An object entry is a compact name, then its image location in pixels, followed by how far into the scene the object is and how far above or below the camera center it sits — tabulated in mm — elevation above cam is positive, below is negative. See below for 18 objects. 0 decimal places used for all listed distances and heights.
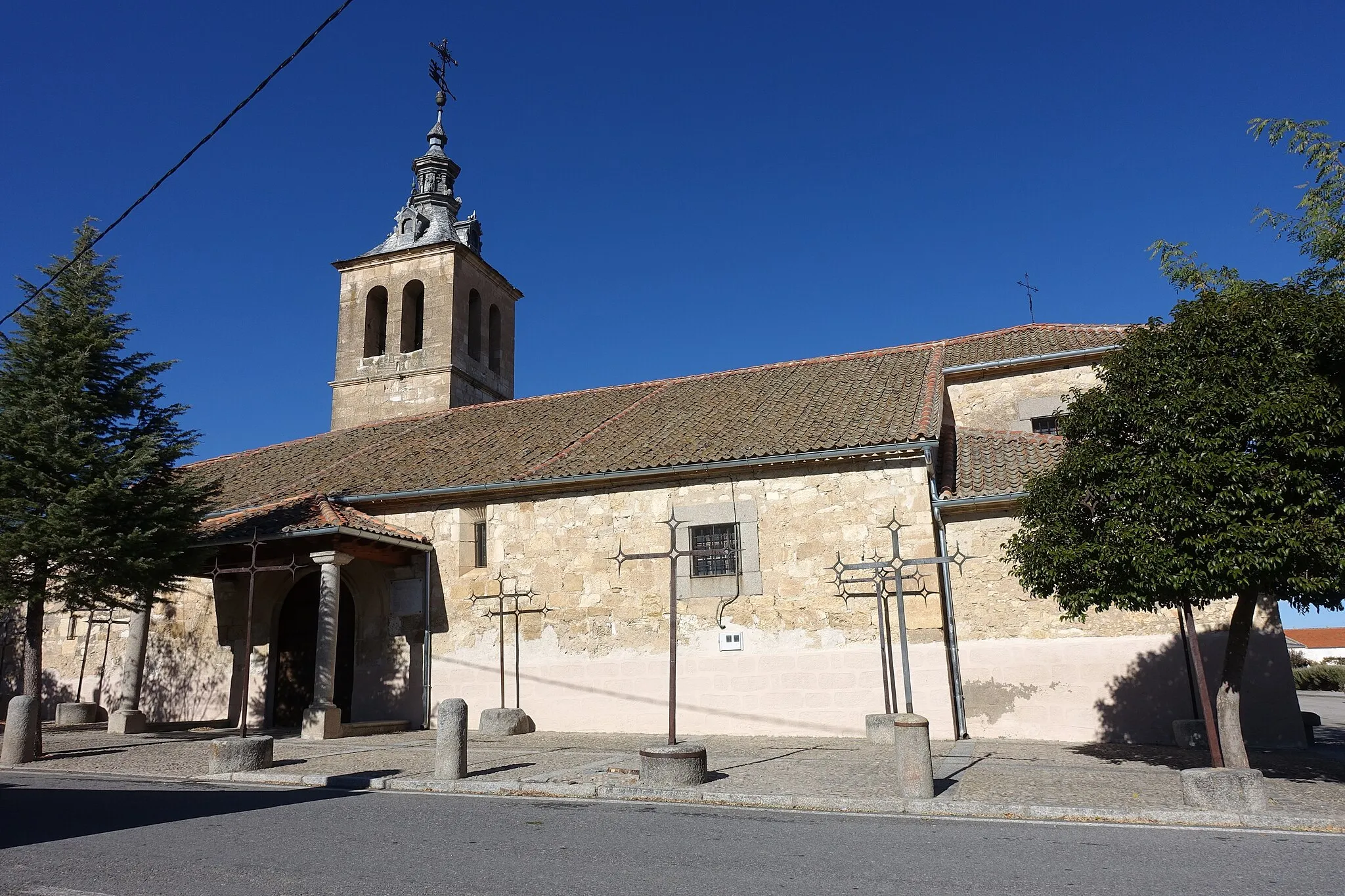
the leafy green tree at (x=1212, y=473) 7652 +1331
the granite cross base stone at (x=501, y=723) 13836 -1224
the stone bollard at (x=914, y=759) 7586 -1099
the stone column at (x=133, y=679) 15039 -403
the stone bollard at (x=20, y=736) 11719 -1008
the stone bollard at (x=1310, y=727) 11734 -1458
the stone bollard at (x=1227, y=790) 6848 -1308
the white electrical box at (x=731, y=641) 13492 -68
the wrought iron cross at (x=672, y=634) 9016 +42
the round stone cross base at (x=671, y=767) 8359 -1203
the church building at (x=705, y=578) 12531 +993
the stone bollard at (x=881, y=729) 11500 -1253
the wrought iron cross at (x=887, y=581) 11836 +717
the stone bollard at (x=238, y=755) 10062 -1150
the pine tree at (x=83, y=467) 12031 +2647
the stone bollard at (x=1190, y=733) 10969 -1381
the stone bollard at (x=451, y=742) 9133 -994
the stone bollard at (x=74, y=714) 16828 -1063
